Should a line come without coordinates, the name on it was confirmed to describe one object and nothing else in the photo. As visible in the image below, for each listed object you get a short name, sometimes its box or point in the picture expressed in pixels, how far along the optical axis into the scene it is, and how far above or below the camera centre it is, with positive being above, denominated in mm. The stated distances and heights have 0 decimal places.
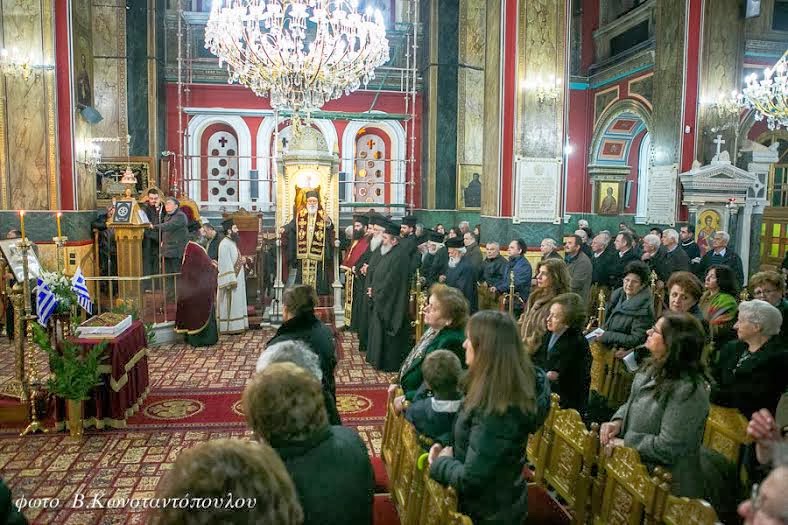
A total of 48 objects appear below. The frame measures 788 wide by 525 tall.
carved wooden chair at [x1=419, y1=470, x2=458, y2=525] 2338 -1169
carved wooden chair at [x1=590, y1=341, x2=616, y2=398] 5227 -1338
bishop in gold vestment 10219 -484
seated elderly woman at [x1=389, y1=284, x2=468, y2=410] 3730 -744
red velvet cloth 5250 -1648
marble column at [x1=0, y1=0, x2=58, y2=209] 10109 +1469
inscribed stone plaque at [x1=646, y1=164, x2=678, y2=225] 11750 +329
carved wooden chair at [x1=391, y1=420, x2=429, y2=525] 2938 -1379
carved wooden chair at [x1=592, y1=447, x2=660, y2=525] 2586 -1248
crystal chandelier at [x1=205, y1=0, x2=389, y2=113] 8758 +2355
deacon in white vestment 8828 -1196
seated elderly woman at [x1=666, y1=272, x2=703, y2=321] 4703 -622
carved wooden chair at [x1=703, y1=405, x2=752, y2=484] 3395 -1264
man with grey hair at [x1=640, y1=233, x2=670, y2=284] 8961 -674
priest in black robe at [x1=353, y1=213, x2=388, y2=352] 8038 -779
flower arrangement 5258 -718
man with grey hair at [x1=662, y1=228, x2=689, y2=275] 8859 -678
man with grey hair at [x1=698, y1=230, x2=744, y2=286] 8562 -595
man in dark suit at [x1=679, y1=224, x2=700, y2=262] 9662 -503
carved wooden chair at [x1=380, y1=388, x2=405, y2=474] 3814 -1480
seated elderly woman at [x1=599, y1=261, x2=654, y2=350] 4984 -835
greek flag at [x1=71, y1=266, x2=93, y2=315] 5449 -740
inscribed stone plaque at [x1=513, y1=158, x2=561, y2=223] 10461 +363
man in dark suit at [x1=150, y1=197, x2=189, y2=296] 9812 -377
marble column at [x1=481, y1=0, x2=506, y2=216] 10523 +1821
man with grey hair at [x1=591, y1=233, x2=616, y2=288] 8500 -702
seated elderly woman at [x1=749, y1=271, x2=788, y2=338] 4871 -602
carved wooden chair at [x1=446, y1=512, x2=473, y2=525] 2160 -1102
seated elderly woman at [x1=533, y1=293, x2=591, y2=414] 4000 -931
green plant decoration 4926 -1300
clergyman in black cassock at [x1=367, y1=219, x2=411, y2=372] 7352 -1198
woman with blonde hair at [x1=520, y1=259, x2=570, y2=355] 4547 -613
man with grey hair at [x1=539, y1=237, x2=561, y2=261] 8562 -520
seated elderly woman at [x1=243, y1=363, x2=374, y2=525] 2025 -782
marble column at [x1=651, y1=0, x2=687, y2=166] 11828 +2573
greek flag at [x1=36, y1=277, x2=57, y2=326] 5219 -817
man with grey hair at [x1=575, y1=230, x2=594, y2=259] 10242 -575
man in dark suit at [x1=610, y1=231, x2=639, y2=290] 8430 -617
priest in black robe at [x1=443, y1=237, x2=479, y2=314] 8172 -831
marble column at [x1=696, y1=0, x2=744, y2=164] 11727 +2775
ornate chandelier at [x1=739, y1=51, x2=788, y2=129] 9711 +1920
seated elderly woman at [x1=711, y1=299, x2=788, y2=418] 3463 -869
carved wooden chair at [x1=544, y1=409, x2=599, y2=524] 3105 -1338
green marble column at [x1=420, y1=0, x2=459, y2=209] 16625 +2917
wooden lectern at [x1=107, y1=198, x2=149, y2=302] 8680 -392
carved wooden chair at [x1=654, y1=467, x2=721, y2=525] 2257 -1135
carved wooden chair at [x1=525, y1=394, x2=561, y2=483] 3588 -1445
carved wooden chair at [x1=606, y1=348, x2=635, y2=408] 5062 -1426
